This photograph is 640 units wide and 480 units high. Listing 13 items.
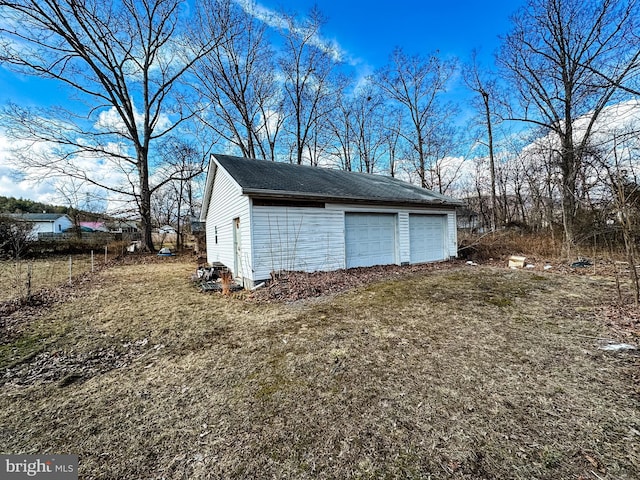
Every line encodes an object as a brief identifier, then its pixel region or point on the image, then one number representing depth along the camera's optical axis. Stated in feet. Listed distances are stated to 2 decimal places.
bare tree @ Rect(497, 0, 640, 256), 33.83
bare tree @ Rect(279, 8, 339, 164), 57.98
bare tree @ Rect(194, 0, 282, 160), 53.67
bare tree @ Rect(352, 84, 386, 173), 67.26
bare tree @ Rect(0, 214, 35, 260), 43.80
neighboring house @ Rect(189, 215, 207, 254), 63.00
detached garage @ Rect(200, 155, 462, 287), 24.06
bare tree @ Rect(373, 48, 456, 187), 61.00
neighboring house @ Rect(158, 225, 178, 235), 62.03
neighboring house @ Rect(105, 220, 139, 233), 90.02
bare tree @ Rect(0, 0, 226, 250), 42.88
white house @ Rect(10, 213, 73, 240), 121.90
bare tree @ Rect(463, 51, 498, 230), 53.31
